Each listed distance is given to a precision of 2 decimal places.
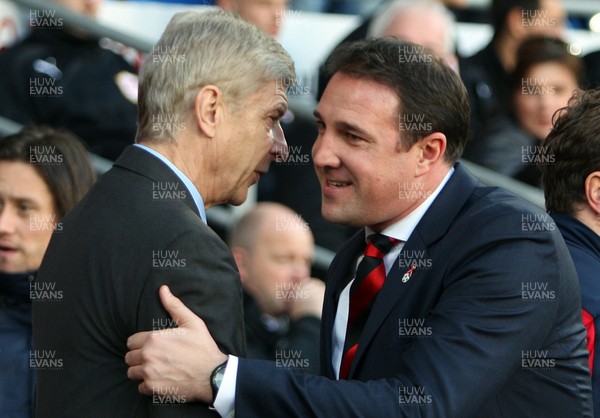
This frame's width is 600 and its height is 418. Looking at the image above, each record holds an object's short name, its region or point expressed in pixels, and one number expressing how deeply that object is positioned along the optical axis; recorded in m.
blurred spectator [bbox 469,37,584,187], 11.62
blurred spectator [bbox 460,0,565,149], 12.09
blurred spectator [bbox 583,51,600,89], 12.66
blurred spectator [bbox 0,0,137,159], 10.38
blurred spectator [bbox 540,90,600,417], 6.47
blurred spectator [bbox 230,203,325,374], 9.80
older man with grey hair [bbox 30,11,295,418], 5.50
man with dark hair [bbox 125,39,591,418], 5.80
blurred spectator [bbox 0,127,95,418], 8.36
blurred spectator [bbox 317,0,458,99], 10.66
